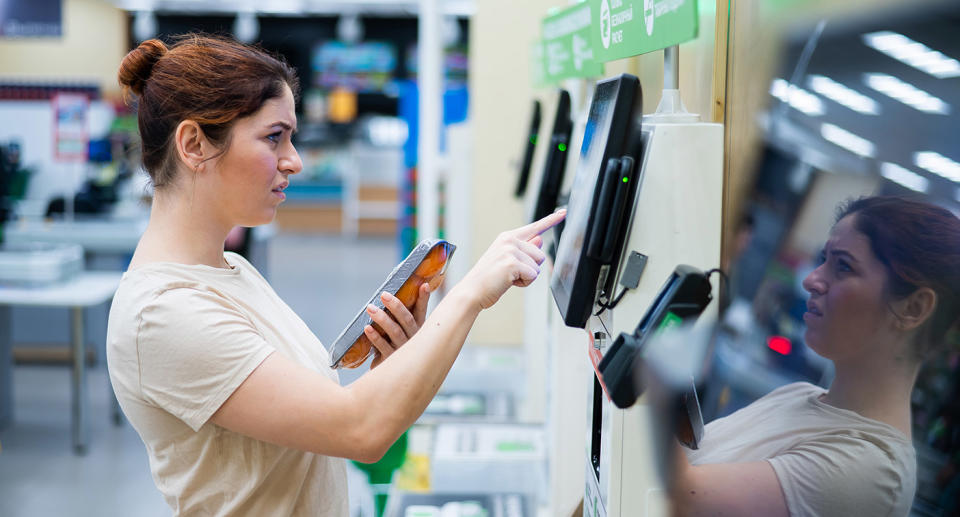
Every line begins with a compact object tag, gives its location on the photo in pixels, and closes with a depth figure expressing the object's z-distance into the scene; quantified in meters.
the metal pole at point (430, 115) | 4.90
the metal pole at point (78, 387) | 4.86
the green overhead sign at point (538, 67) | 3.04
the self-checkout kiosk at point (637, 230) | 1.21
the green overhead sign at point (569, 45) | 2.10
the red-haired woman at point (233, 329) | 1.26
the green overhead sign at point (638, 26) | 1.21
